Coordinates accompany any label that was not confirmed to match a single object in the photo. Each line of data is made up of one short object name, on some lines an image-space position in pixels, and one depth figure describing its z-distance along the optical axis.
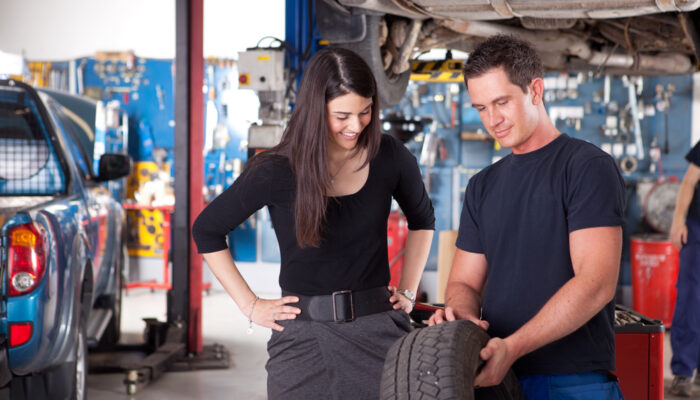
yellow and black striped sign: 5.28
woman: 1.98
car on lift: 3.30
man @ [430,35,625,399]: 1.45
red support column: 5.09
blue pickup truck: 2.93
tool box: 2.84
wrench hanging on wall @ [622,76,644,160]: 7.37
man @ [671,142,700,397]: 4.41
